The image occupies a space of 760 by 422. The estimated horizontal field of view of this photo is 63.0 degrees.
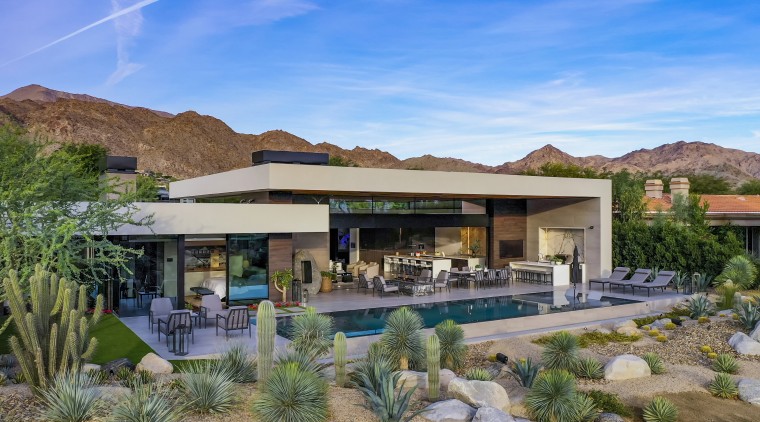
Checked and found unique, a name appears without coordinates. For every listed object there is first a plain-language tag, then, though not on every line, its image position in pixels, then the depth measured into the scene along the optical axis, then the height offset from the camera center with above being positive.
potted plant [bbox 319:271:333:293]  22.72 -2.52
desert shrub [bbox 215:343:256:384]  9.61 -2.42
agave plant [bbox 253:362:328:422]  7.64 -2.35
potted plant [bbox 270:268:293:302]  19.56 -2.12
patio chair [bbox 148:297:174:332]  15.54 -2.43
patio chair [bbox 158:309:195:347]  13.51 -2.44
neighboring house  27.33 +0.29
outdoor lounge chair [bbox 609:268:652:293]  22.86 -2.44
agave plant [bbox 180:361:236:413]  7.96 -2.34
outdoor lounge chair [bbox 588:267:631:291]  23.50 -2.43
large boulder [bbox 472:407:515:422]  8.14 -2.69
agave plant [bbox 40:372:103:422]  7.39 -2.31
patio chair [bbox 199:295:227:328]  15.84 -2.46
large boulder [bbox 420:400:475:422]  8.29 -2.71
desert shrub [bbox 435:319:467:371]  12.02 -2.61
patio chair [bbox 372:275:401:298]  21.12 -2.53
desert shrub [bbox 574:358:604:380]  11.55 -2.93
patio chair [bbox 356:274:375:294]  22.13 -2.50
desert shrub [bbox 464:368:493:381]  10.37 -2.74
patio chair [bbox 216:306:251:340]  14.59 -2.54
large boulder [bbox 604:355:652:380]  11.41 -2.87
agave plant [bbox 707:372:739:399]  10.60 -3.00
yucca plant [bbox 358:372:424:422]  7.97 -2.49
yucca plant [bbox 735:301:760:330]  15.03 -2.52
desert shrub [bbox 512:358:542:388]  10.59 -2.76
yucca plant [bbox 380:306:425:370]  11.54 -2.38
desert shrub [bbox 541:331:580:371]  11.73 -2.68
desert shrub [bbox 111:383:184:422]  6.96 -2.24
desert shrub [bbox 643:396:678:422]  9.20 -2.98
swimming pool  16.41 -2.94
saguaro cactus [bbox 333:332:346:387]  9.86 -2.32
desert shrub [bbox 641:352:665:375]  11.84 -2.89
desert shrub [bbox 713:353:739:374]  11.91 -2.92
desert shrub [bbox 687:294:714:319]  17.82 -2.76
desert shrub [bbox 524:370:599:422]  8.98 -2.77
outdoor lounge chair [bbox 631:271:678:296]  22.24 -2.50
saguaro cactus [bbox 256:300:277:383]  8.77 -1.84
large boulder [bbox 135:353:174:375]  10.96 -2.72
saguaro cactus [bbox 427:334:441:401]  9.38 -2.39
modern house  18.34 -0.40
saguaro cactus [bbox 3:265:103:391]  8.97 -1.74
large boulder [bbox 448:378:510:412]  9.12 -2.70
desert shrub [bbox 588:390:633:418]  9.55 -2.98
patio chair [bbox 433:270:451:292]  22.81 -2.46
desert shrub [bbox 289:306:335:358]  11.84 -2.33
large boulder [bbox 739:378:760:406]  10.33 -3.01
